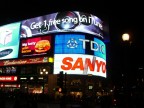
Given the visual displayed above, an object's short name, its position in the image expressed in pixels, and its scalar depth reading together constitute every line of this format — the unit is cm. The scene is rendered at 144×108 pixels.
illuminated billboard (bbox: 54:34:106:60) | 2897
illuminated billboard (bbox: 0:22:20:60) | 3445
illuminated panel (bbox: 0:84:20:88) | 3356
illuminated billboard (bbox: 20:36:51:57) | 3061
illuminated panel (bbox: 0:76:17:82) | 3369
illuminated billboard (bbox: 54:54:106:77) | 2863
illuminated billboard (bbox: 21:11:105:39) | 2988
